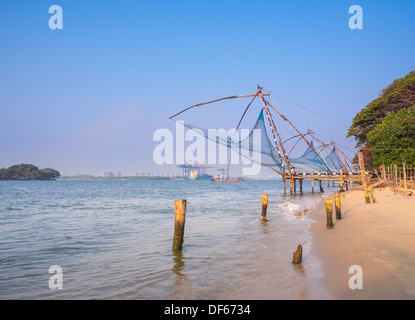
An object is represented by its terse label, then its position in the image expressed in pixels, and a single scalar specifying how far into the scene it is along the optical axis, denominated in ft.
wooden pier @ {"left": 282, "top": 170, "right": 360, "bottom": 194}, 88.53
